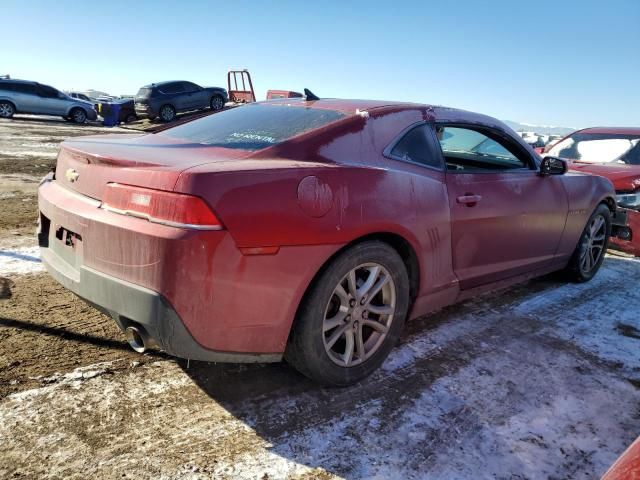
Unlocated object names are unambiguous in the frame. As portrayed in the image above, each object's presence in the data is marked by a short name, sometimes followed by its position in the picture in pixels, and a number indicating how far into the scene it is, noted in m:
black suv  19.69
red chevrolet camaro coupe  1.93
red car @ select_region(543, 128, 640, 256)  5.32
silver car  20.78
